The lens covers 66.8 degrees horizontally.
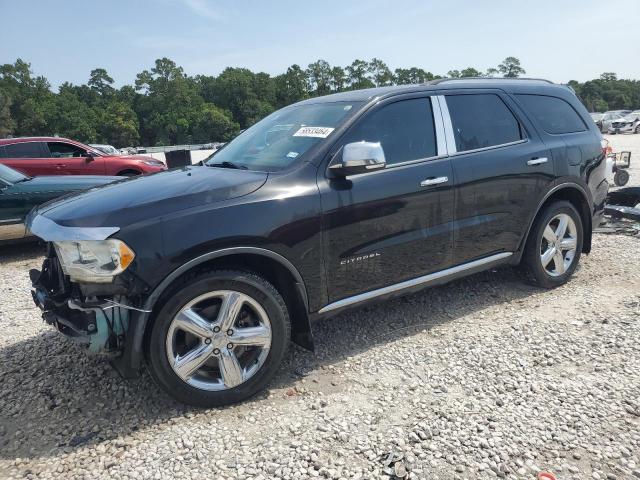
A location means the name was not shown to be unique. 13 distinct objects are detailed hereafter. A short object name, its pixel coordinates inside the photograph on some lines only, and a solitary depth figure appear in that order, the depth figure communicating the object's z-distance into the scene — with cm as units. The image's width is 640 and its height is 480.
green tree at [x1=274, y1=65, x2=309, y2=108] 12632
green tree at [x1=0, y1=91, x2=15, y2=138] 8712
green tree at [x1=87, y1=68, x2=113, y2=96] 12144
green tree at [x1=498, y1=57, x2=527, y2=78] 12031
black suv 262
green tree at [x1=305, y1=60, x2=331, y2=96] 12850
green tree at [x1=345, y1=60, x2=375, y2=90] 12990
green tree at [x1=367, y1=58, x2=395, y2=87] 13064
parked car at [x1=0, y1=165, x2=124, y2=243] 607
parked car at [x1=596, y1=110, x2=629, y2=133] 3532
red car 998
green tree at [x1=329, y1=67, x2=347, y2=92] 13025
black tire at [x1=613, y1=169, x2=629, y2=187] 937
